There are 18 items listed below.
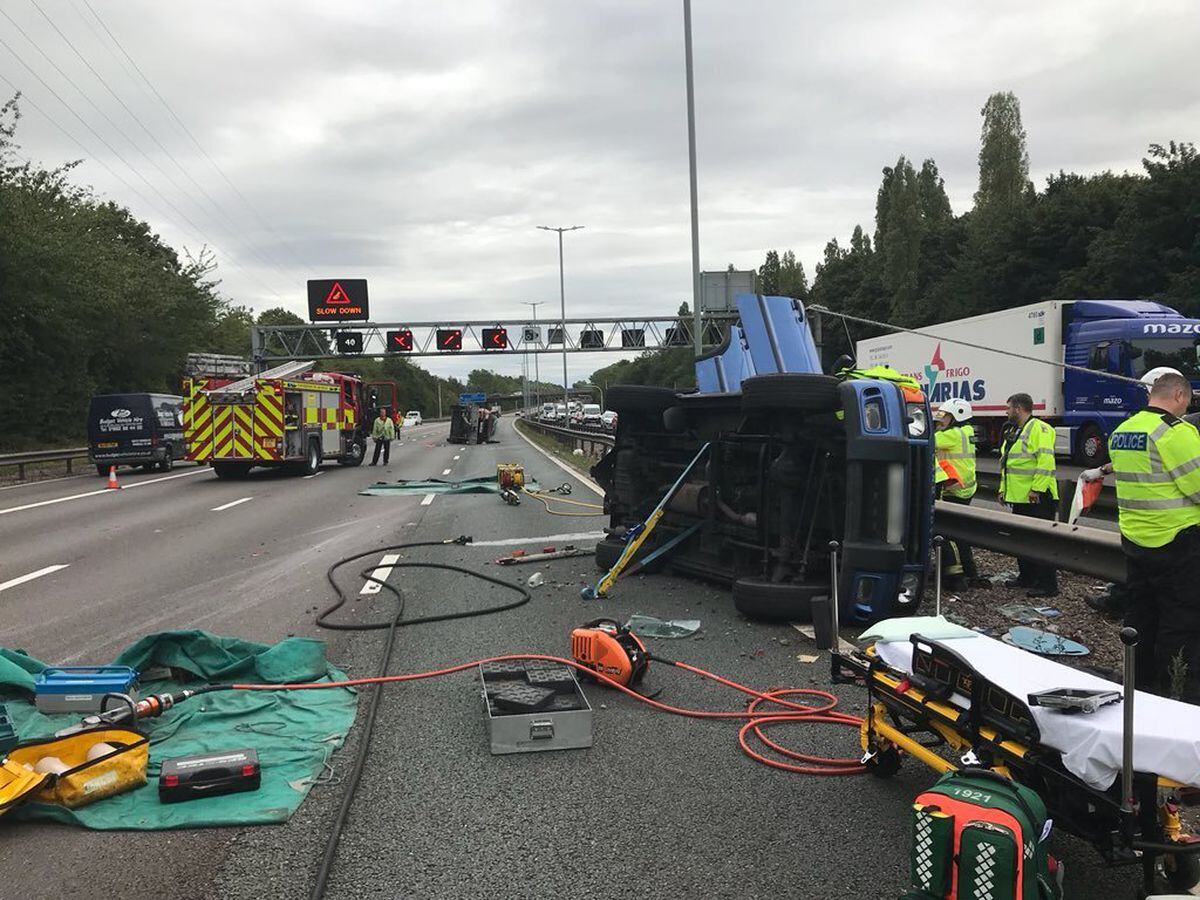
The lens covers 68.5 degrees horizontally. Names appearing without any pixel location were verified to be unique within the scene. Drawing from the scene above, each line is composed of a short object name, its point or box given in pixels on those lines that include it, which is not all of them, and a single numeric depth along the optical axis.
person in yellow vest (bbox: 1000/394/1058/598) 8.10
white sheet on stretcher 2.47
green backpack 2.26
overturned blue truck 5.94
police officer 4.48
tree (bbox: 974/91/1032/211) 57.75
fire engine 21.55
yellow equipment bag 3.49
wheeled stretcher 2.49
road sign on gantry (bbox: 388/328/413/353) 50.78
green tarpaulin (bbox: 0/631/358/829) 3.52
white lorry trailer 20.69
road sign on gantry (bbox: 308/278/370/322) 47.84
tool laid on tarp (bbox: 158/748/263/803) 3.61
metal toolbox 4.12
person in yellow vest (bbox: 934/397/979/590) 8.82
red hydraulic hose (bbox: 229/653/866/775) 3.93
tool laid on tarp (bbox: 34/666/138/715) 4.41
